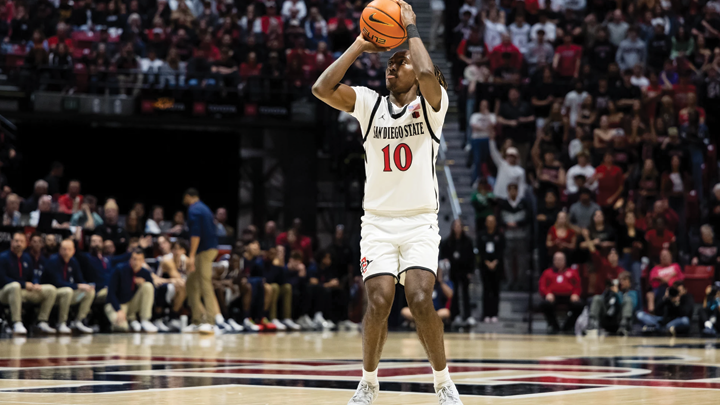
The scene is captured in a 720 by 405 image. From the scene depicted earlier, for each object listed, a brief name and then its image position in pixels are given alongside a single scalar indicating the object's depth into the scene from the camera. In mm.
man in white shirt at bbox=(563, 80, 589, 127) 19922
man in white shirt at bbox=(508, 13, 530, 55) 22016
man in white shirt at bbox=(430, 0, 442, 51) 23984
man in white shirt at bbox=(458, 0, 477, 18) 23195
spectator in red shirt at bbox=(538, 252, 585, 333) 16719
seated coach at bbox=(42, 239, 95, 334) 14312
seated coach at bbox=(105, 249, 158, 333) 14891
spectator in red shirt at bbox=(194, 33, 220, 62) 21078
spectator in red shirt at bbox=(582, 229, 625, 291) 16750
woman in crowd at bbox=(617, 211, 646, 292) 17062
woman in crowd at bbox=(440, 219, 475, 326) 17297
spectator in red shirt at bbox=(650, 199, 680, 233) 17422
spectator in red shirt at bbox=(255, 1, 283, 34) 22109
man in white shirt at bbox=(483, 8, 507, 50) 21828
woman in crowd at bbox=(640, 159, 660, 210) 18156
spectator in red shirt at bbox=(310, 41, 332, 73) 21230
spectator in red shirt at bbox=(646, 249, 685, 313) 16219
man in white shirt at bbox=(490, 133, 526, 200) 18250
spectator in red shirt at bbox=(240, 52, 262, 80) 20969
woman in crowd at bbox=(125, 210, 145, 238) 16281
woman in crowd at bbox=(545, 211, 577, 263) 17047
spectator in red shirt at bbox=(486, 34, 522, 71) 21047
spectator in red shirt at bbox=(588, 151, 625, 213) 18188
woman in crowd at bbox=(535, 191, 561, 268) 17609
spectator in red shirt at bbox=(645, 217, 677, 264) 17016
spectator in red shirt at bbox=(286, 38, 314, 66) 21228
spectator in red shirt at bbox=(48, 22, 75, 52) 20312
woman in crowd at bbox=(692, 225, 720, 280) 16406
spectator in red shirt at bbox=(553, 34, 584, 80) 21188
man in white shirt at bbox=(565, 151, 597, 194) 18156
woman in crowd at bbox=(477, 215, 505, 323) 17203
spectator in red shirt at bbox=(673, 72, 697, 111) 19812
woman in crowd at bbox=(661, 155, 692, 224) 18000
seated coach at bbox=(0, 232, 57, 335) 13742
